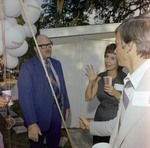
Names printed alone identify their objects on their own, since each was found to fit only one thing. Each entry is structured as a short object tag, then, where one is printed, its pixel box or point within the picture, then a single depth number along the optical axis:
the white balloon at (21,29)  2.97
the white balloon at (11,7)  2.71
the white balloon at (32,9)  3.10
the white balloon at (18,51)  2.99
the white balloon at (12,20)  3.02
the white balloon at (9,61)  3.09
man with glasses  2.32
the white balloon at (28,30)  3.31
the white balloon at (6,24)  2.76
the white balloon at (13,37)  2.70
